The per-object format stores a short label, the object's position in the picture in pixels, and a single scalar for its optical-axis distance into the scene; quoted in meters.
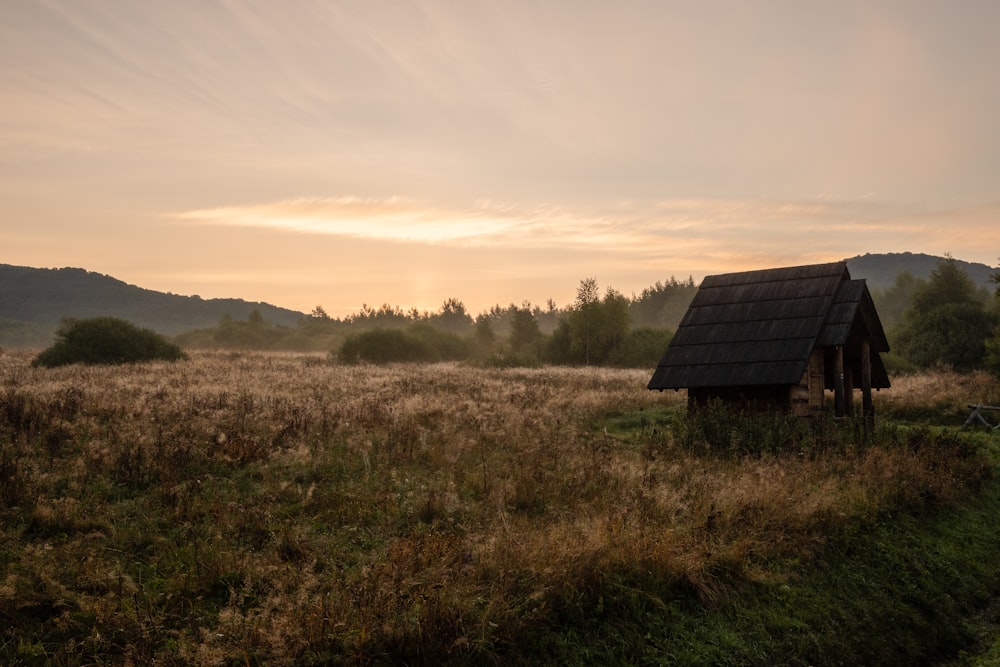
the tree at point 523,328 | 72.50
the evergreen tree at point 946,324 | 42.34
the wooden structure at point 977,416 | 18.85
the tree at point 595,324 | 59.59
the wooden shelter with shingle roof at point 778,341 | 17.17
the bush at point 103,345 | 33.69
